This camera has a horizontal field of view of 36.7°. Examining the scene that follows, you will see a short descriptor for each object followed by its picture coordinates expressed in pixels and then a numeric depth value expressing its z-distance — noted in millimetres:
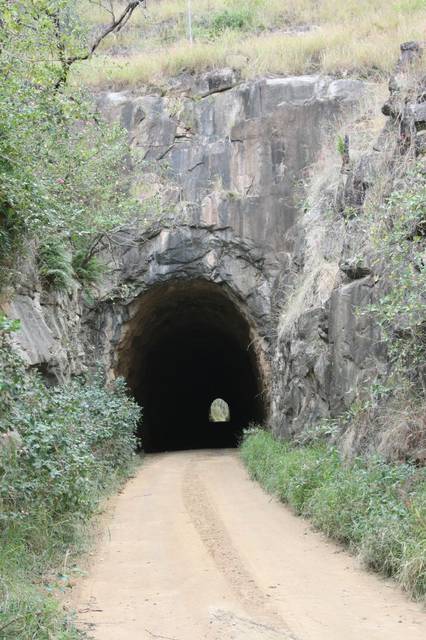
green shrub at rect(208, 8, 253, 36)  22562
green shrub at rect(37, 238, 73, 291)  10359
